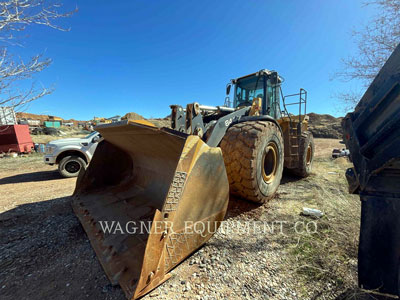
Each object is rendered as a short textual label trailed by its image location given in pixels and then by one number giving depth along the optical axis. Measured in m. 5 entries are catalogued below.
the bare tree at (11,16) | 2.73
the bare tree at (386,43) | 5.26
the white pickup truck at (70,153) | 5.82
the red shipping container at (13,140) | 11.35
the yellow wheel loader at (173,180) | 1.52
